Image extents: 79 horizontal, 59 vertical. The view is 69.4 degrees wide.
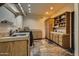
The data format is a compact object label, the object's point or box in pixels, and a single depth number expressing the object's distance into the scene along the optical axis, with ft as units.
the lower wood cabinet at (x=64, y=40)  7.31
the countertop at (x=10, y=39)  3.01
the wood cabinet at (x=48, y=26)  9.59
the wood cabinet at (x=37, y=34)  8.82
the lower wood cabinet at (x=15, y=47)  2.99
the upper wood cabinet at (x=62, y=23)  7.60
